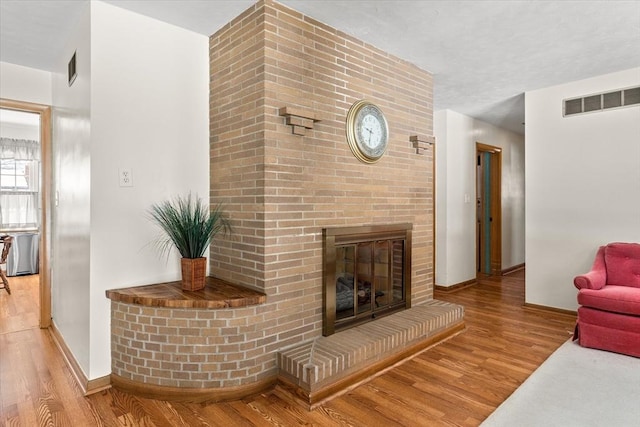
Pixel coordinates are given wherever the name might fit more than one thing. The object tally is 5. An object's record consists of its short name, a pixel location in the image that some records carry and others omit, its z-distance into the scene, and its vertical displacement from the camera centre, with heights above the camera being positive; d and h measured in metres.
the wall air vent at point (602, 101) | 3.63 +1.14
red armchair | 2.85 -0.72
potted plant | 2.50 -0.13
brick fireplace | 2.42 +0.36
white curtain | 6.48 +0.57
